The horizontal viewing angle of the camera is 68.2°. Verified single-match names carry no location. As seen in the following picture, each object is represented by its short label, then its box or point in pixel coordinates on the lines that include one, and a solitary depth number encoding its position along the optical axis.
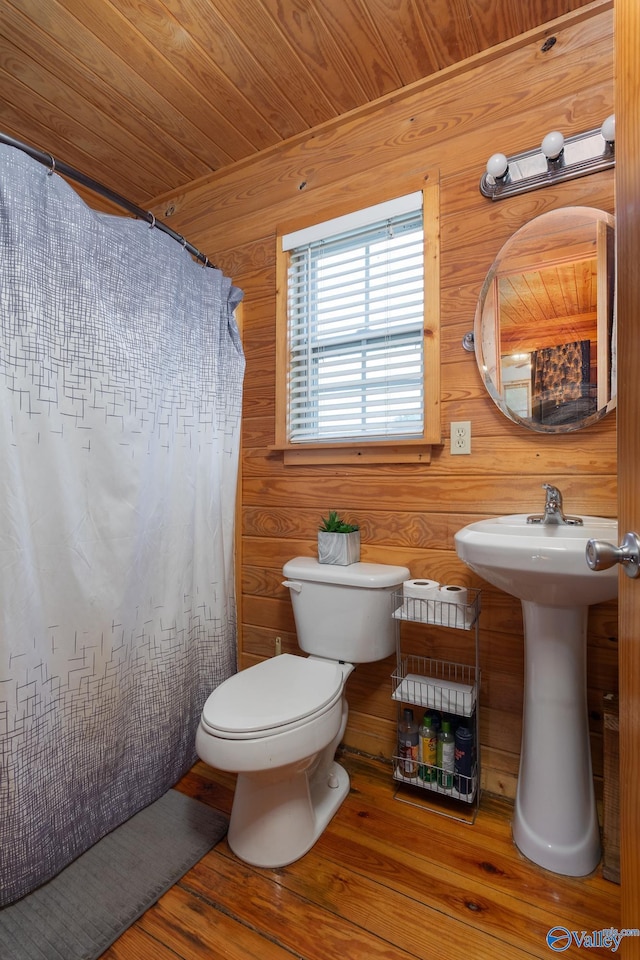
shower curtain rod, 1.19
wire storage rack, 1.41
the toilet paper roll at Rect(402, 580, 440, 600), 1.45
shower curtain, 1.18
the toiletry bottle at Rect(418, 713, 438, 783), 1.49
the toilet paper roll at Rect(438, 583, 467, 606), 1.41
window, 1.68
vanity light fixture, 1.35
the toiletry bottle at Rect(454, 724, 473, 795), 1.42
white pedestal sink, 1.22
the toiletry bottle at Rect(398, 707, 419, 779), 1.51
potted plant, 1.66
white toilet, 1.18
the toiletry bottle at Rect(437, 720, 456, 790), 1.46
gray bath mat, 1.06
